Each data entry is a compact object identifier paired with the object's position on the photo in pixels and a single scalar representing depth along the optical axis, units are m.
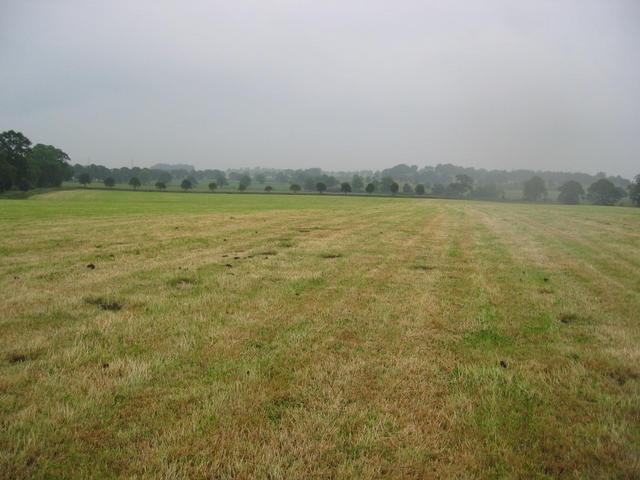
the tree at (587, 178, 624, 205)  117.38
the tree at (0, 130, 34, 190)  89.25
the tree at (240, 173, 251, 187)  162.44
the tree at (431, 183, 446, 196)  159.62
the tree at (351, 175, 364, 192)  169.38
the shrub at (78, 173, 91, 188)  126.38
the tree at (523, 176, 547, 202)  132.00
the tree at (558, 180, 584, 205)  118.92
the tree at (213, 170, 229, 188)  172.00
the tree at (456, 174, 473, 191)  153.50
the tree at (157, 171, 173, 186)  160.25
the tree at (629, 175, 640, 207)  106.44
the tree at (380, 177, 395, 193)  165.88
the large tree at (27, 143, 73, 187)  100.12
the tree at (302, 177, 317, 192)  163.69
